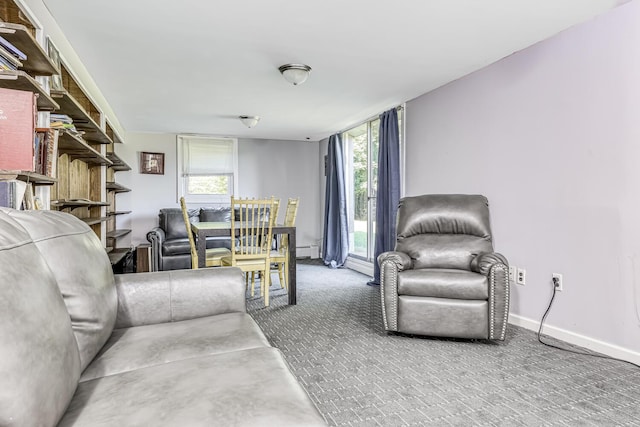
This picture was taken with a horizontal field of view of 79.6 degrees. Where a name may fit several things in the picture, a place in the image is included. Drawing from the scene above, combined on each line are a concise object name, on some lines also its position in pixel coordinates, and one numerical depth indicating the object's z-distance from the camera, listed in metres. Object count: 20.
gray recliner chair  2.53
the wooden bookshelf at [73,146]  1.74
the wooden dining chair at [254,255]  3.56
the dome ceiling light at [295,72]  3.18
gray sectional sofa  0.77
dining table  3.46
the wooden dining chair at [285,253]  3.96
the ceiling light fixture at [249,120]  5.00
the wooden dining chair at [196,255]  3.66
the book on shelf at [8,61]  1.63
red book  1.64
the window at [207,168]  6.24
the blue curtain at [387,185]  4.42
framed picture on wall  6.02
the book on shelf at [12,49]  1.66
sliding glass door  5.40
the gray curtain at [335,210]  5.85
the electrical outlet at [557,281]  2.71
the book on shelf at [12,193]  1.55
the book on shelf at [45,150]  1.92
